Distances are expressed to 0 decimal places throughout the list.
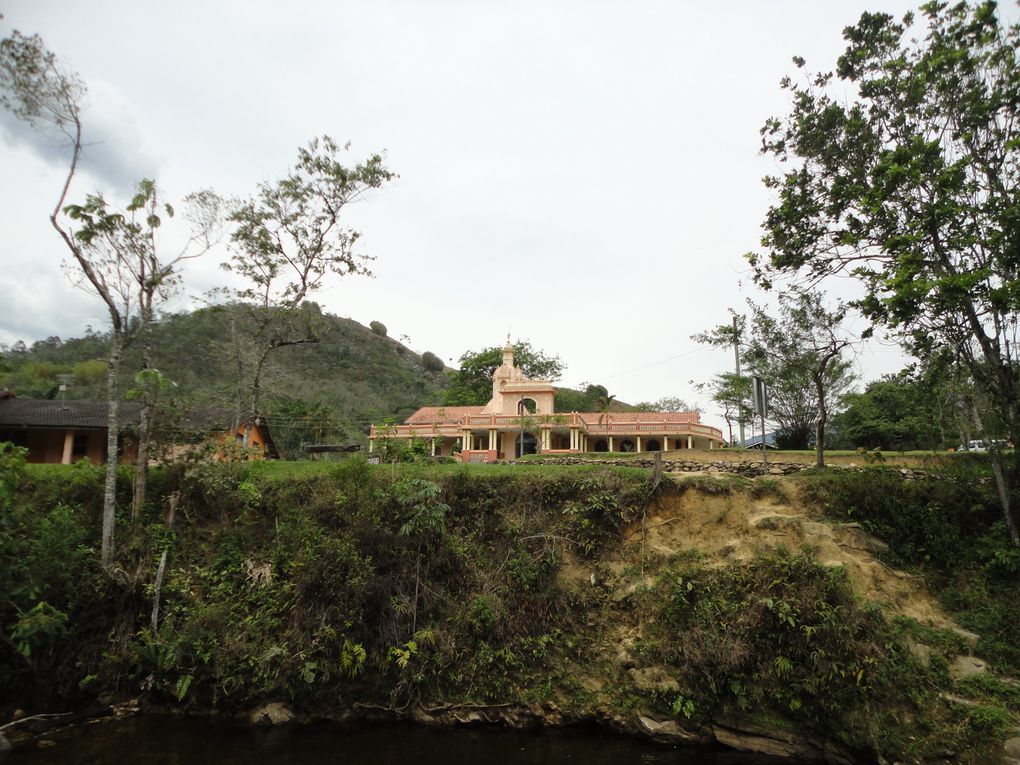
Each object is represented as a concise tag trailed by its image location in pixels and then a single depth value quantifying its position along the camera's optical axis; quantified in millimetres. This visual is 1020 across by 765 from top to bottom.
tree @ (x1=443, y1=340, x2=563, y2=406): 44156
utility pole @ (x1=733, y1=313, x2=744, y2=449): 26438
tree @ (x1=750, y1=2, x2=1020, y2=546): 9414
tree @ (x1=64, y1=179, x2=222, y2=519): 10680
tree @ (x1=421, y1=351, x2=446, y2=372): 80188
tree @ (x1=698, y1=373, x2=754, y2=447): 30219
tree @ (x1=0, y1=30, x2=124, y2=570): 10295
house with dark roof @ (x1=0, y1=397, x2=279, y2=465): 20625
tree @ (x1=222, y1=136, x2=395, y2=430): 16812
